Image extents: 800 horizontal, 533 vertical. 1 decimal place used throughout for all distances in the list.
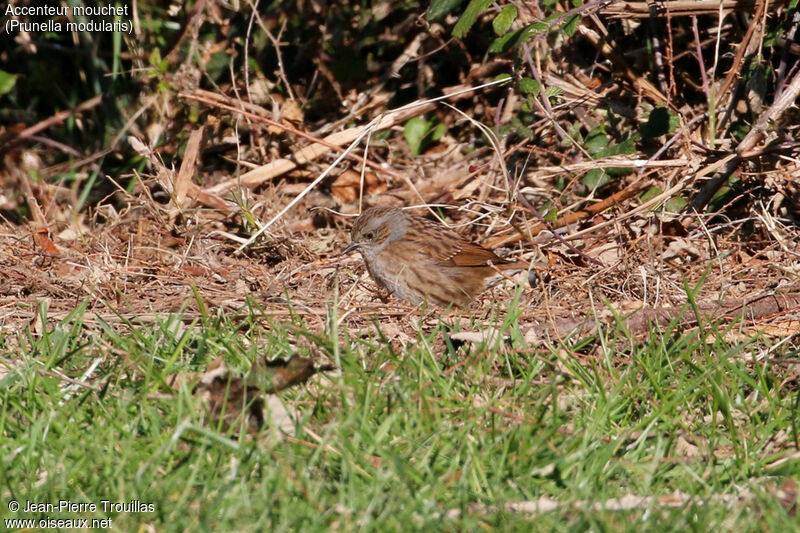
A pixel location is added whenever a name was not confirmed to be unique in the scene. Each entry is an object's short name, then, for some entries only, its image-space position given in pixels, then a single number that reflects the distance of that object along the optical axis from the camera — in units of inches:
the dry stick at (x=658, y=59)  496.2
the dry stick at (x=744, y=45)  454.3
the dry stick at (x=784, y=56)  475.5
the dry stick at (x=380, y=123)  485.4
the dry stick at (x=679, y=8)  478.0
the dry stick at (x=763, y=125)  451.2
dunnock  489.4
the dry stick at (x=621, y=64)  493.4
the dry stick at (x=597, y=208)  492.1
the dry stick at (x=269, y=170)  575.0
